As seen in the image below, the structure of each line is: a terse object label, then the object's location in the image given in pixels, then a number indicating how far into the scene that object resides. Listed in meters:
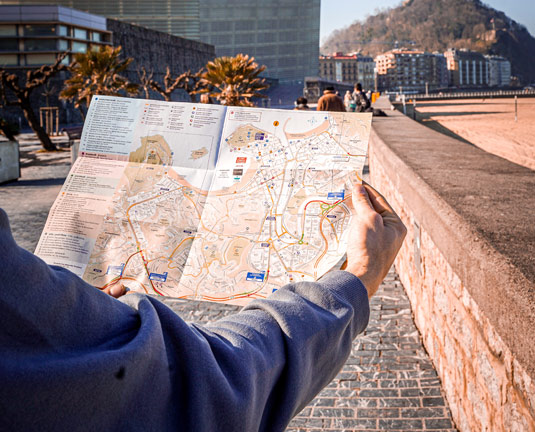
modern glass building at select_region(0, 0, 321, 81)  94.12
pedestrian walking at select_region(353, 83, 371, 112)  15.53
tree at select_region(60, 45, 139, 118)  21.09
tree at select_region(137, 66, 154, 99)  49.72
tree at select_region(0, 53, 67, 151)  17.70
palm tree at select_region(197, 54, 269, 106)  23.45
